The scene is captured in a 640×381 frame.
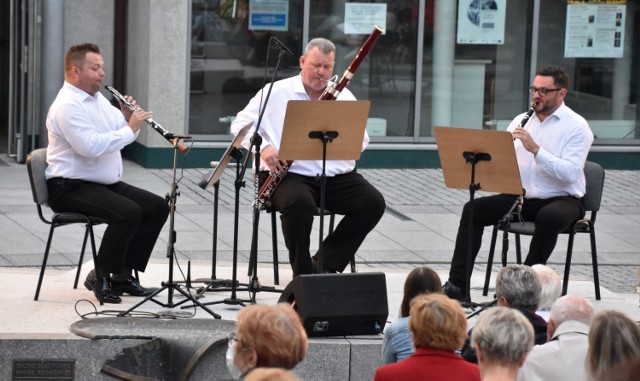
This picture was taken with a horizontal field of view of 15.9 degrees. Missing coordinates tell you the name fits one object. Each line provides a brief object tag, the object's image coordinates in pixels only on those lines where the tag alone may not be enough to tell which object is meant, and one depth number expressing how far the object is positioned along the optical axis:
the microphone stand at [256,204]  13.77
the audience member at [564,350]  9.56
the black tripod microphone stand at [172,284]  13.35
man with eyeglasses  15.10
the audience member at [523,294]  11.18
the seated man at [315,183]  14.75
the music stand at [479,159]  13.94
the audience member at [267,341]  8.26
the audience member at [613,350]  8.13
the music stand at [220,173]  13.73
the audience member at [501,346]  8.88
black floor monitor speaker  12.66
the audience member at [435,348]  9.31
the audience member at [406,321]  10.91
